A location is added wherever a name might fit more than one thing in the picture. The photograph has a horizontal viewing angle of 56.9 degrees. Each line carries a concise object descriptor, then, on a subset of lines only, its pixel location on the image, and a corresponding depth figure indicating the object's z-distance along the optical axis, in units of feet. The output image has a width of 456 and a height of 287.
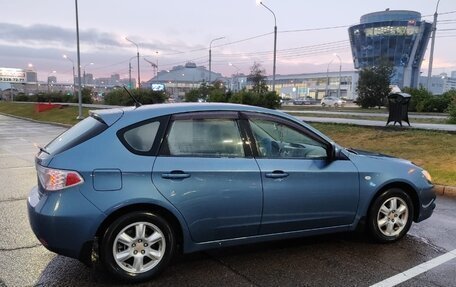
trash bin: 47.96
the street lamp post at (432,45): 121.97
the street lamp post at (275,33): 99.66
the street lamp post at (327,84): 379.31
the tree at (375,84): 130.21
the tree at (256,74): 155.86
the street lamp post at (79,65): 82.38
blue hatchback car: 11.71
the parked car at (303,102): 246.56
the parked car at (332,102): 200.46
